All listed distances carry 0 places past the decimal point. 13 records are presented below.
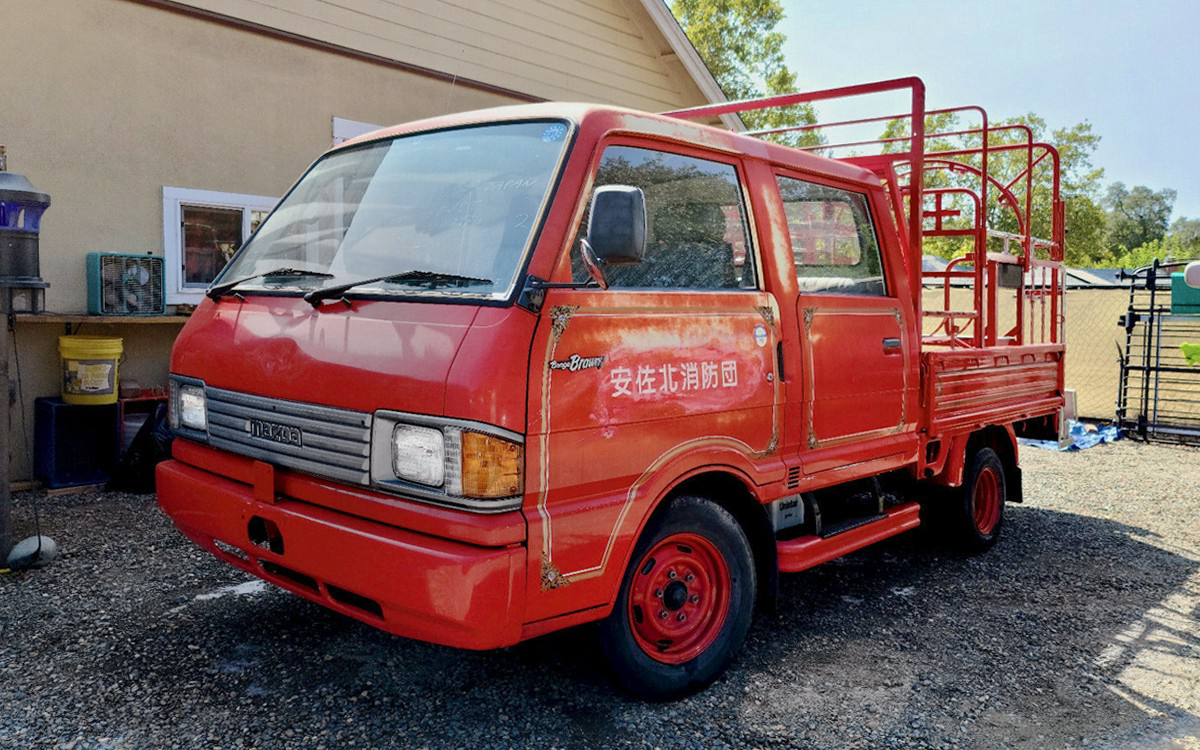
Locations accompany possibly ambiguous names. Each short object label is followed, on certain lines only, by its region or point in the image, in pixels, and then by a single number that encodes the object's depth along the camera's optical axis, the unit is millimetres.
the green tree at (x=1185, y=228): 76669
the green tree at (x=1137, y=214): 74750
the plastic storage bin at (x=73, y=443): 6359
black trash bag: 6457
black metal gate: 11000
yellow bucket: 6359
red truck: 2768
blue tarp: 10656
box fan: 6480
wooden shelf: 6148
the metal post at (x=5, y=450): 4605
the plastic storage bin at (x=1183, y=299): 11000
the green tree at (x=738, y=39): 26734
